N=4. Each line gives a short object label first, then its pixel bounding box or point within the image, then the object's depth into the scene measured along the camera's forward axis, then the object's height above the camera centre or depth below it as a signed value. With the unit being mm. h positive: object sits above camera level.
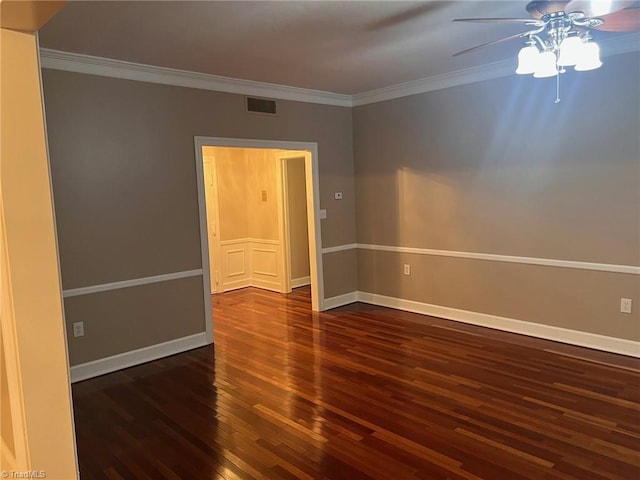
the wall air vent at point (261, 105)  4891 +950
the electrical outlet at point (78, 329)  3887 -1042
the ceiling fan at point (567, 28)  2295 +839
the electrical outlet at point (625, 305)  3970 -1026
